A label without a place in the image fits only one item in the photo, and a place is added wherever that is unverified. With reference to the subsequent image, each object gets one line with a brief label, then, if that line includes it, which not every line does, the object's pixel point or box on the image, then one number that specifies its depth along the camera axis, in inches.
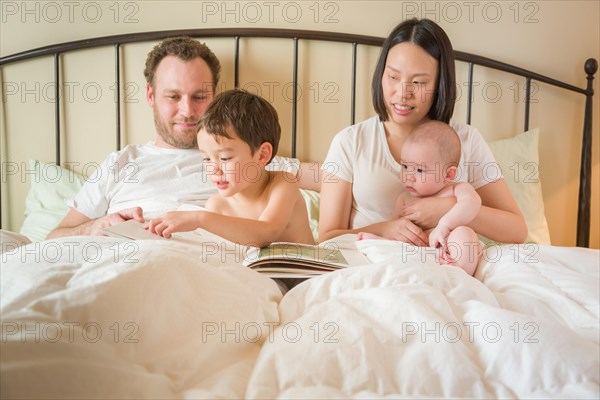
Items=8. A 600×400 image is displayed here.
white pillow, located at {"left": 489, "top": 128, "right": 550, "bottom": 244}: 77.3
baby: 53.9
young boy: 51.3
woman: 59.9
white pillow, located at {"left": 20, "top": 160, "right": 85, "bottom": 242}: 75.6
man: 68.3
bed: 25.2
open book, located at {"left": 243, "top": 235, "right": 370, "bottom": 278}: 42.1
